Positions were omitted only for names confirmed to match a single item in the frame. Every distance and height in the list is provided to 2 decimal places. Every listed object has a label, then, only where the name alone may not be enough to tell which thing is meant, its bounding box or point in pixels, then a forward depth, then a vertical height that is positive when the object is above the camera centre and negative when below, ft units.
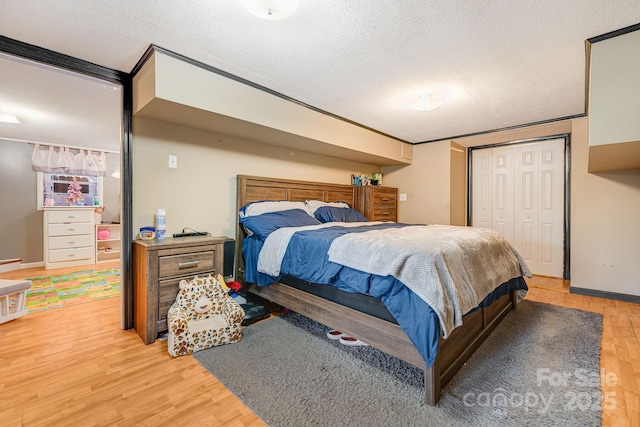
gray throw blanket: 4.94 -1.03
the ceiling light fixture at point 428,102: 8.98 +3.47
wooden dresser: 14.15 +0.48
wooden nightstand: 6.93 -1.54
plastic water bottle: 7.95 -0.34
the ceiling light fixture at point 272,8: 4.78 +3.48
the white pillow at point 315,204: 11.39 +0.31
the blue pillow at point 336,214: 11.28 -0.11
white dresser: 15.12 -1.38
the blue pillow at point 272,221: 8.82 -0.31
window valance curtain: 15.48 +2.88
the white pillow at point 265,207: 9.68 +0.16
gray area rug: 4.63 -3.28
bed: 4.90 -2.11
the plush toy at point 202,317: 6.46 -2.59
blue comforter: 4.75 -1.51
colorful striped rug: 9.97 -3.08
